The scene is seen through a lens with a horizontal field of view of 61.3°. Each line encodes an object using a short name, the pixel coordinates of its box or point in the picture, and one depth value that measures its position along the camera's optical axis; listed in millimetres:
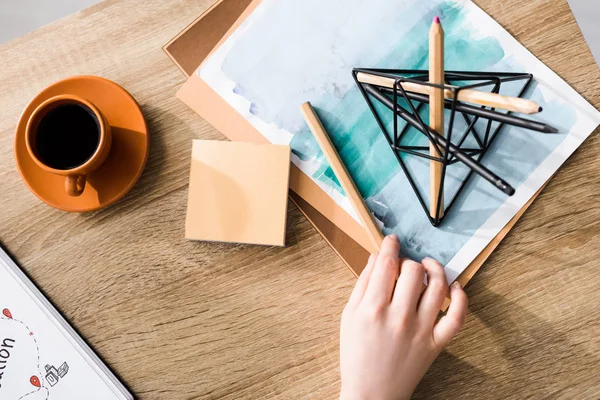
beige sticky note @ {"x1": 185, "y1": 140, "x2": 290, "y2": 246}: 531
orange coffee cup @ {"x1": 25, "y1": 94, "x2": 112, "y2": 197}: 491
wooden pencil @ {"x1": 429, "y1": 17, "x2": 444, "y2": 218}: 440
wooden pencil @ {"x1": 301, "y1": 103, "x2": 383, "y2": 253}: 530
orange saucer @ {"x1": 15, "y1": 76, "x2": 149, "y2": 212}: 534
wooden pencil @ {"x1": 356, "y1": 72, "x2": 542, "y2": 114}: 400
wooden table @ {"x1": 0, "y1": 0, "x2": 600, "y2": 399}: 532
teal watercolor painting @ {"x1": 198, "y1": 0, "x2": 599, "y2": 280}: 528
